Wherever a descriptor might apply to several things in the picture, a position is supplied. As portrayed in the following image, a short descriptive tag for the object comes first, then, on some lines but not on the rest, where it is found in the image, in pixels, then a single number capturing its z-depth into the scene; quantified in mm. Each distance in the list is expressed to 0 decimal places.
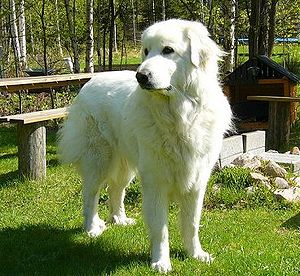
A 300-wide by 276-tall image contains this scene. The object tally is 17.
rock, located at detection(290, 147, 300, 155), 7419
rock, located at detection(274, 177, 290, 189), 5582
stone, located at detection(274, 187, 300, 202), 5316
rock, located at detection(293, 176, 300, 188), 5739
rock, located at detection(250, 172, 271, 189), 5531
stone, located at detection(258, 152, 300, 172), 6418
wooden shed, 9281
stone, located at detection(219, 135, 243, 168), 6199
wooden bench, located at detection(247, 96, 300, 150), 8578
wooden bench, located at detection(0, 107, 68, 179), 6098
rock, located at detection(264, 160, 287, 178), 5852
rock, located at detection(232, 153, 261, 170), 6018
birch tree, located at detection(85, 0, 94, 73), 11651
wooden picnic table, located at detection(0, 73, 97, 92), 7556
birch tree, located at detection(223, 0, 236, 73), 12109
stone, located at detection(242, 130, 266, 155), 6742
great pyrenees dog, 3207
